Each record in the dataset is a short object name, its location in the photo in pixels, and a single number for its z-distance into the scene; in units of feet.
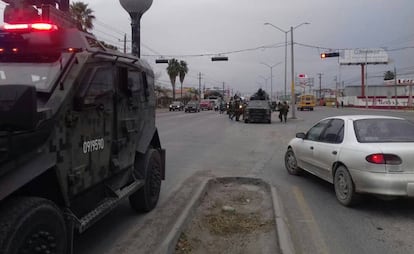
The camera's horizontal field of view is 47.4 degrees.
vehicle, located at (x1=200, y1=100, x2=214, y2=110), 275.80
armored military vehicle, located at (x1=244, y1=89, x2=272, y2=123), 120.57
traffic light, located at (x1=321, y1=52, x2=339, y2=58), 145.28
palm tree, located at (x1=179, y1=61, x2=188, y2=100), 325.01
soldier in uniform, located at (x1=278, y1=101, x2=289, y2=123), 126.21
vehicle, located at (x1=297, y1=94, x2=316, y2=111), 266.98
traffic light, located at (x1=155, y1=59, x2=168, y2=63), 176.87
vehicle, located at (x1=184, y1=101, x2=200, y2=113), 221.25
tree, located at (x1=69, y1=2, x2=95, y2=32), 142.41
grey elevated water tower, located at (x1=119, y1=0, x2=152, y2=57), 32.50
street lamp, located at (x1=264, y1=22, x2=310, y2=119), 144.66
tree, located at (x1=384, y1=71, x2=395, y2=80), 510.58
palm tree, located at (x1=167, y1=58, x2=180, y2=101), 315.17
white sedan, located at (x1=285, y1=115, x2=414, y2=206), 22.21
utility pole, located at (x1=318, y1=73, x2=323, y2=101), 514.27
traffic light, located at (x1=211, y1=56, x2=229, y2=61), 169.82
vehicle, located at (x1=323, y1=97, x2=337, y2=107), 408.67
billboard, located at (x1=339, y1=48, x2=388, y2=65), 362.82
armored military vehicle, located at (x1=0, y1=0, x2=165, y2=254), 11.33
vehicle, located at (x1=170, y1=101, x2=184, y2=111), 252.83
